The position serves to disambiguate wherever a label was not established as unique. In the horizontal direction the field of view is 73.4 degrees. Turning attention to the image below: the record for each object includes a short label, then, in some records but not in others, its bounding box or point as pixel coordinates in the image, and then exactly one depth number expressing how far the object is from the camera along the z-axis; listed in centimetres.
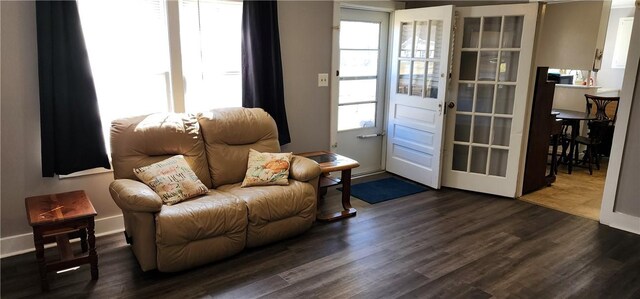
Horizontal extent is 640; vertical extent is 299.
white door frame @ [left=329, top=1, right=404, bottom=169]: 425
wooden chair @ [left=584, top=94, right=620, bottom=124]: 534
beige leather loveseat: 262
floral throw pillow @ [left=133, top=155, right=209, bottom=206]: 284
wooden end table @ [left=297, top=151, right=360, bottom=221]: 360
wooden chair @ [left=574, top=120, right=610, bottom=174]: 524
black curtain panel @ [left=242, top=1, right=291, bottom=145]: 362
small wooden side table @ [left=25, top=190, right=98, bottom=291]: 245
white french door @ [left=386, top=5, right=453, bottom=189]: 431
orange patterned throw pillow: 323
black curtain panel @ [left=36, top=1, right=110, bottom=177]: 278
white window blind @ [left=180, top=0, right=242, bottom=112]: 346
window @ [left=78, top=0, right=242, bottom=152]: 309
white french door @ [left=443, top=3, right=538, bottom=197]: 403
